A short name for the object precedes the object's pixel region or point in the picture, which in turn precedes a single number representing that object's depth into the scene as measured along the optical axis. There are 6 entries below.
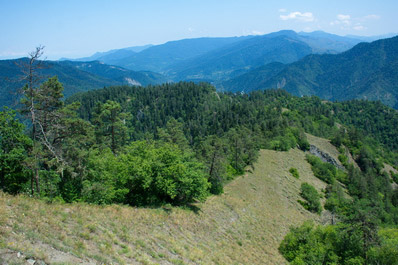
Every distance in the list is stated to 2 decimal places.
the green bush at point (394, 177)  107.28
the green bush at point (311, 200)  52.69
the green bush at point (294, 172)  64.18
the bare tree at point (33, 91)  18.70
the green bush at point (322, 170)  73.00
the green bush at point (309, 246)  28.30
